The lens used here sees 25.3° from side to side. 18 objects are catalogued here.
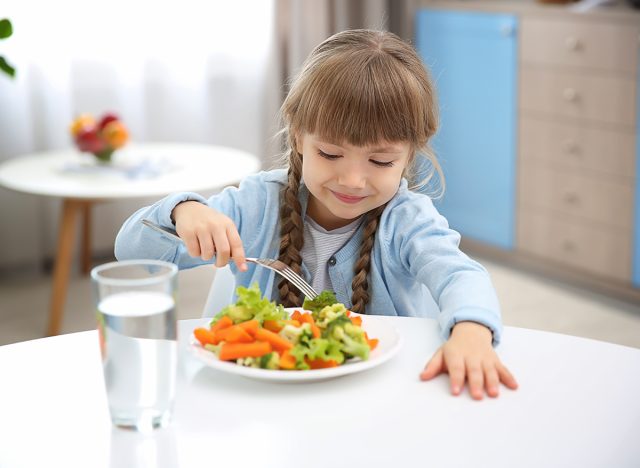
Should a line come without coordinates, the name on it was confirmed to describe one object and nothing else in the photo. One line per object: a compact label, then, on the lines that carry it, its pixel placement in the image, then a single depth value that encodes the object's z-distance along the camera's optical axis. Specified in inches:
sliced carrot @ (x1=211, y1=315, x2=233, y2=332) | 46.2
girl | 53.3
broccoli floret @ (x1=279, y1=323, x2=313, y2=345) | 45.0
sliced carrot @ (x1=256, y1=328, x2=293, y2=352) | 44.9
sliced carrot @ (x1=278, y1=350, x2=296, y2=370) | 44.3
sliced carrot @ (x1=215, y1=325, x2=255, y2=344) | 45.1
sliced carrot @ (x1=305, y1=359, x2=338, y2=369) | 44.6
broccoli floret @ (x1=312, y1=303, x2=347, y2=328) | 45.9
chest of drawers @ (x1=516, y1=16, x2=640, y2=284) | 109.1
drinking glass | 39.9
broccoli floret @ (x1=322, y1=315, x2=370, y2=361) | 45.0
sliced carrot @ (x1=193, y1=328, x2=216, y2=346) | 46.1
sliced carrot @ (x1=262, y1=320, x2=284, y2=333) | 45.7
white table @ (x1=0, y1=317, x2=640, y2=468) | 40.6
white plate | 43.9
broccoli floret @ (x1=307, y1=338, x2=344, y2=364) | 44.4
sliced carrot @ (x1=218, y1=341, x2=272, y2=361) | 44.7
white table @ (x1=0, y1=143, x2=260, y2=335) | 96.1
